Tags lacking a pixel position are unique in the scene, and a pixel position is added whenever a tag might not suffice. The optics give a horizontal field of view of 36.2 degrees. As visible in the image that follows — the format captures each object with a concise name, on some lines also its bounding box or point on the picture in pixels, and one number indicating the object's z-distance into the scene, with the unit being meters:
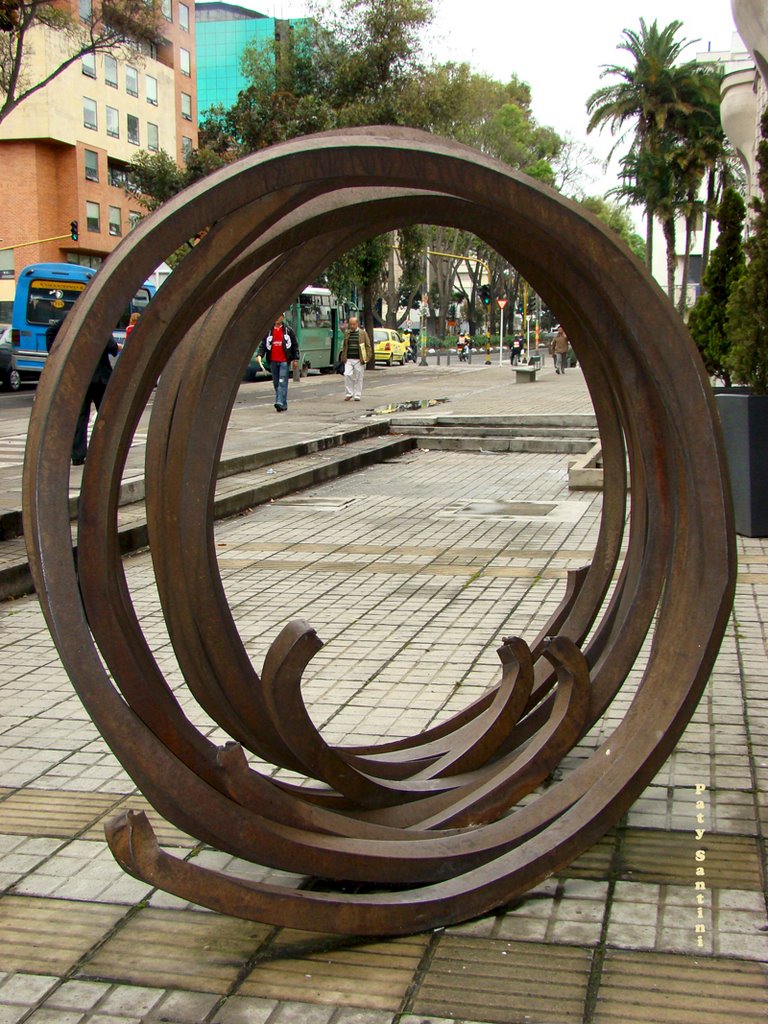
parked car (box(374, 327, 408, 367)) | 53.73
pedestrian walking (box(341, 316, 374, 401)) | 24.80
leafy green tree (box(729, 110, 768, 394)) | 9.83
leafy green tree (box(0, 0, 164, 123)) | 26.62
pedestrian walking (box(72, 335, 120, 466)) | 13.61
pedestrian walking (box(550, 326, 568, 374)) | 39.41
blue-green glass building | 97.88
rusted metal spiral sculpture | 2.94
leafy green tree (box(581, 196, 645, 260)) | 90.00
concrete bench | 36.16
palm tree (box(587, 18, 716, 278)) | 53.97
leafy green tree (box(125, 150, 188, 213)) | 37.22
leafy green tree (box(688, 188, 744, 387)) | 13.95
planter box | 9.52
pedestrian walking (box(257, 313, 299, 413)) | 21.82
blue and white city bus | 33.78
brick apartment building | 51.72
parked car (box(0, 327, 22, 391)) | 32.00
